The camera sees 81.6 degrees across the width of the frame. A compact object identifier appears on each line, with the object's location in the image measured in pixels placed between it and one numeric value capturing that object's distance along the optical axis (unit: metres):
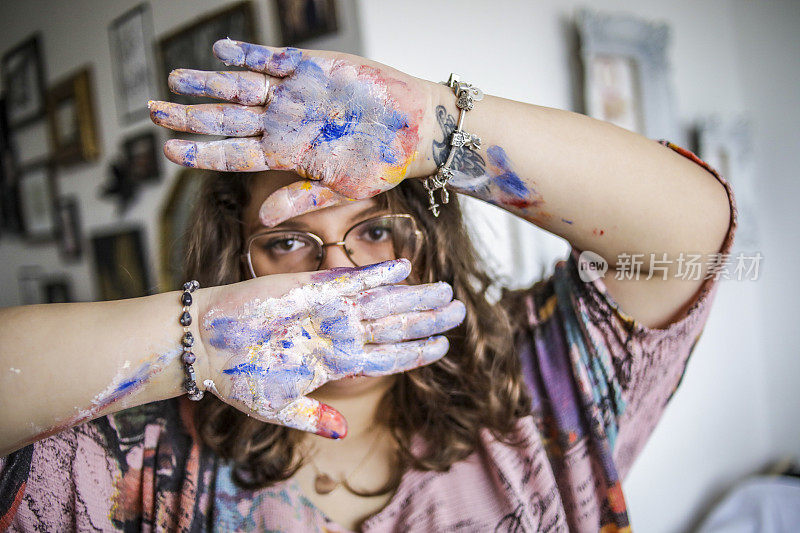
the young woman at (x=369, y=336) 0.58
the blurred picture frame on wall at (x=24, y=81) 1.08
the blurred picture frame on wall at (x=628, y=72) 1.52
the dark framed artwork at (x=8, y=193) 1.16
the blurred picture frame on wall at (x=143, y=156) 1.26
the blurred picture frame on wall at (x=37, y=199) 1.18
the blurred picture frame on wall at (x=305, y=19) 1.07
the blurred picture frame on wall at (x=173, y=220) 1.21
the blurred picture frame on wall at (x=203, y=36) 1.12
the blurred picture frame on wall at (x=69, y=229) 1.25
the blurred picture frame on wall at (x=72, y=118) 1.19
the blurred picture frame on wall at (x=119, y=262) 1.28
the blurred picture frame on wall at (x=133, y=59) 1.17
